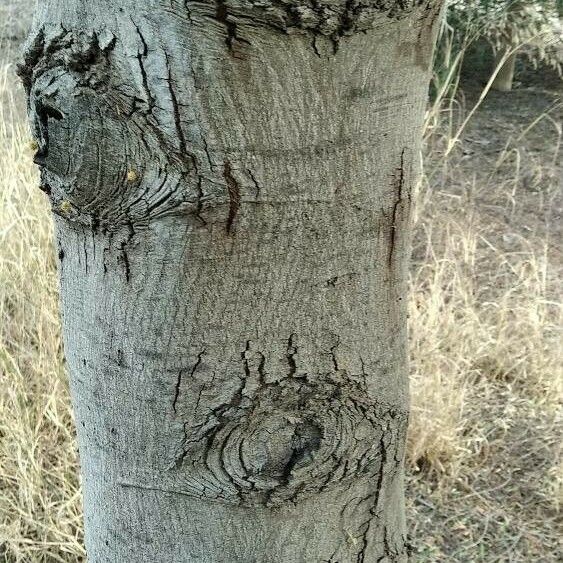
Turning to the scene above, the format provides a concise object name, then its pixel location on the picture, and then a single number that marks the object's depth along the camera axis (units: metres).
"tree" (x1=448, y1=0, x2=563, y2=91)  3.27
